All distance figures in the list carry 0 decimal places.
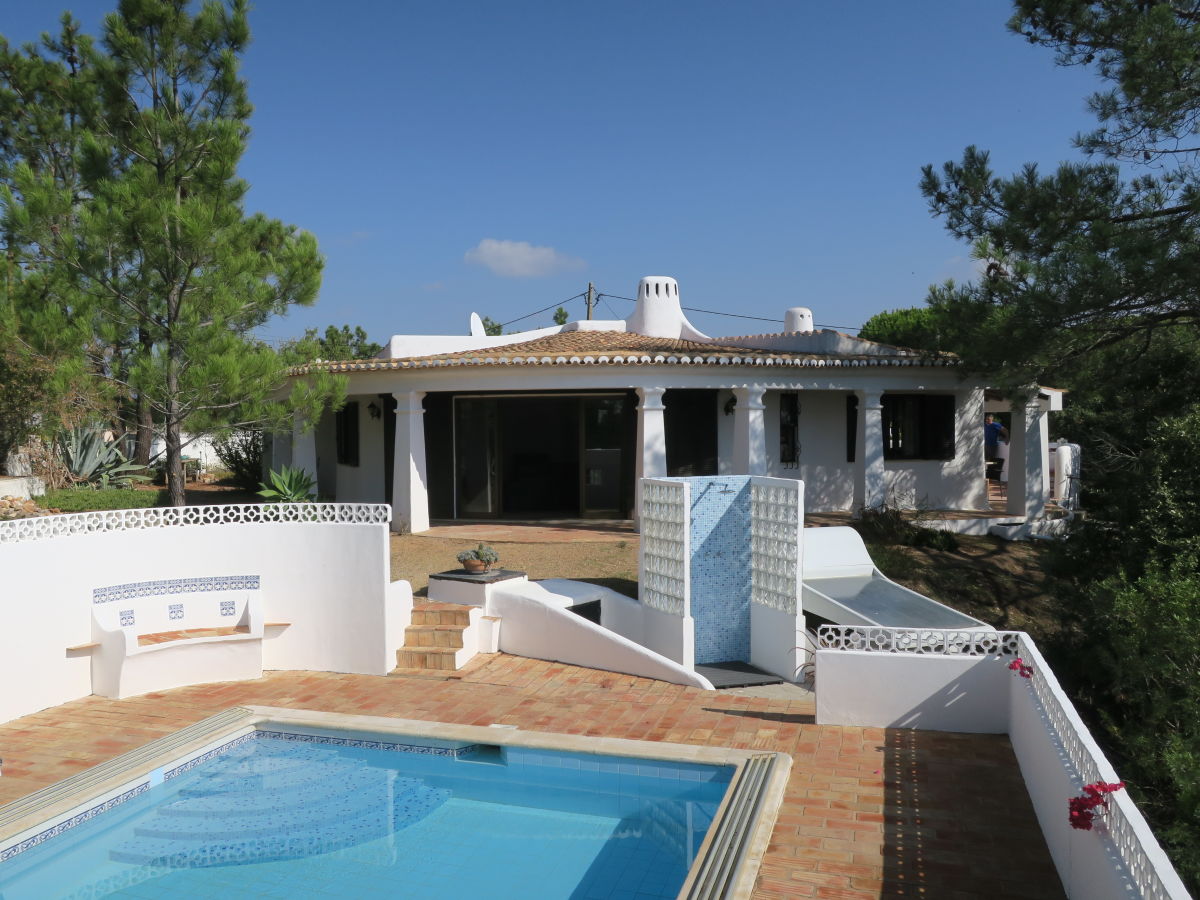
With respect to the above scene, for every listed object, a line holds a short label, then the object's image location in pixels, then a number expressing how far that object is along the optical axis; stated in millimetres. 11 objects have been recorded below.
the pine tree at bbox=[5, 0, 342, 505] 11828
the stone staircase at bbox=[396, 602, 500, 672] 10383
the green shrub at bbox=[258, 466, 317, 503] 16469
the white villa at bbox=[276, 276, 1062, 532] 16391
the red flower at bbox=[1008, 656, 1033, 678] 7254
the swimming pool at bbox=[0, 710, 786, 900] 5883
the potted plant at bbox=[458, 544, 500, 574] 11719
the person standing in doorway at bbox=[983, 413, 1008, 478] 25484
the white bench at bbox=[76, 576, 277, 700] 9172
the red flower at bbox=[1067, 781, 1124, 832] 4422
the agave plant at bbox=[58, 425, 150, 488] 16906
